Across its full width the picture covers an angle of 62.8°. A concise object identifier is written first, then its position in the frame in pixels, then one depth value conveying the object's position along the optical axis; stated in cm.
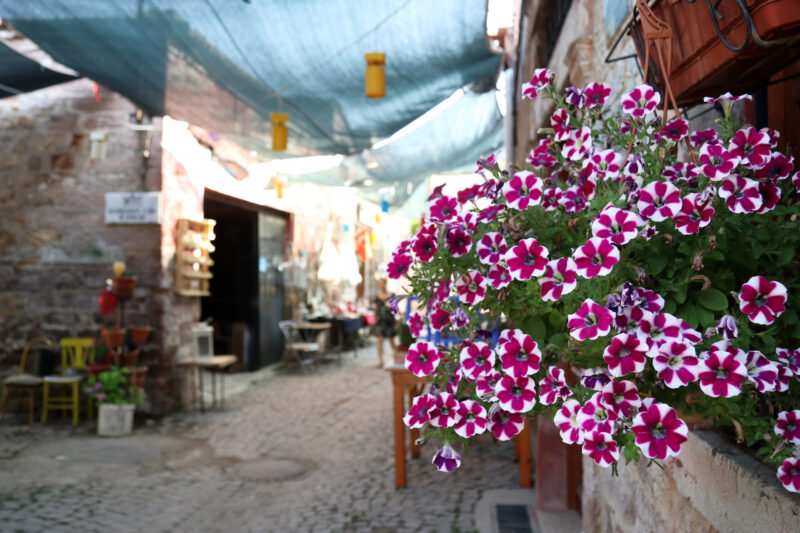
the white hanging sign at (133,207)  680
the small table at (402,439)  421
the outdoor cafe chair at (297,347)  996
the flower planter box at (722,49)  93
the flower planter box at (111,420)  607
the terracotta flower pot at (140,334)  669
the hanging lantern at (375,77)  455
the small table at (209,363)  701
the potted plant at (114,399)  608
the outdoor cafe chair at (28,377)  645
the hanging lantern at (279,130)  543
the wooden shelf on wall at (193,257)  709
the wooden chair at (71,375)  643
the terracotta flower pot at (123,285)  667
